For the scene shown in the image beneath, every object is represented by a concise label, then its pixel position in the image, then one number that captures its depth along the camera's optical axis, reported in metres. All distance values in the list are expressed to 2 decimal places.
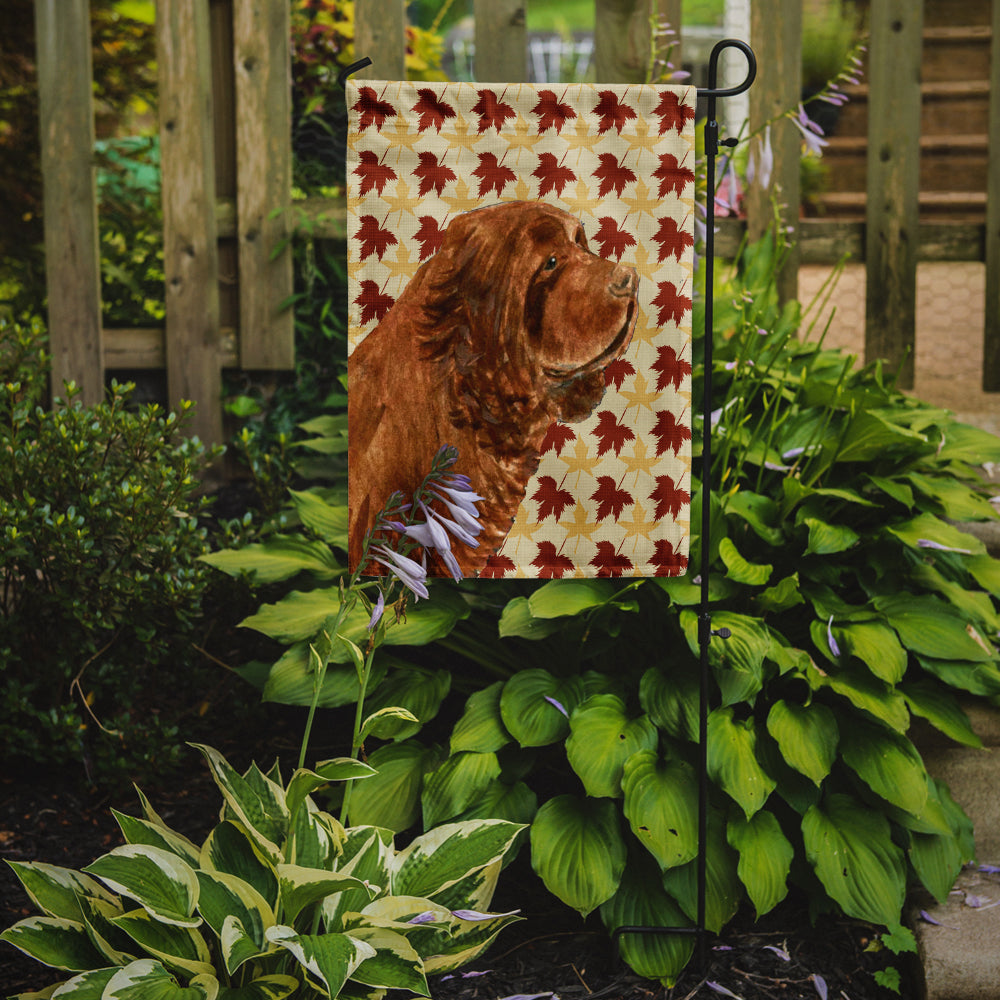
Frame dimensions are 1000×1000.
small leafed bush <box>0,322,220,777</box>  2.33
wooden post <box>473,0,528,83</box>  3.24
